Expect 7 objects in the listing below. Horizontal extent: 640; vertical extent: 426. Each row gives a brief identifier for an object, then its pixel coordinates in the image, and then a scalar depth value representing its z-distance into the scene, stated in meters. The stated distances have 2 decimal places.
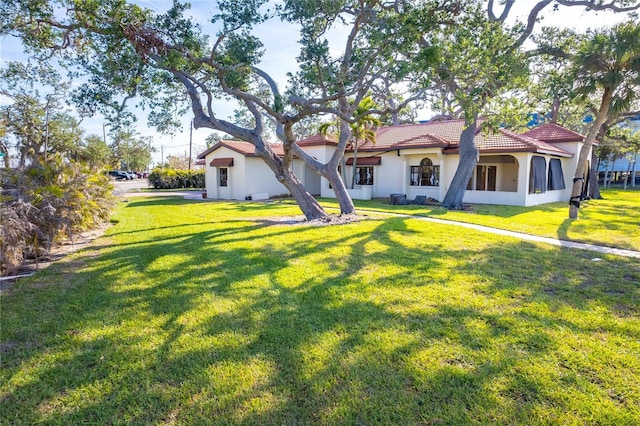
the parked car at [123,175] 59.51
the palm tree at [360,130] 18.91
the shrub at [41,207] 6.59
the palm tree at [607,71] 12.76
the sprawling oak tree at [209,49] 9.09
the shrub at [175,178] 38.41
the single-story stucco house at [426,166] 20.03
